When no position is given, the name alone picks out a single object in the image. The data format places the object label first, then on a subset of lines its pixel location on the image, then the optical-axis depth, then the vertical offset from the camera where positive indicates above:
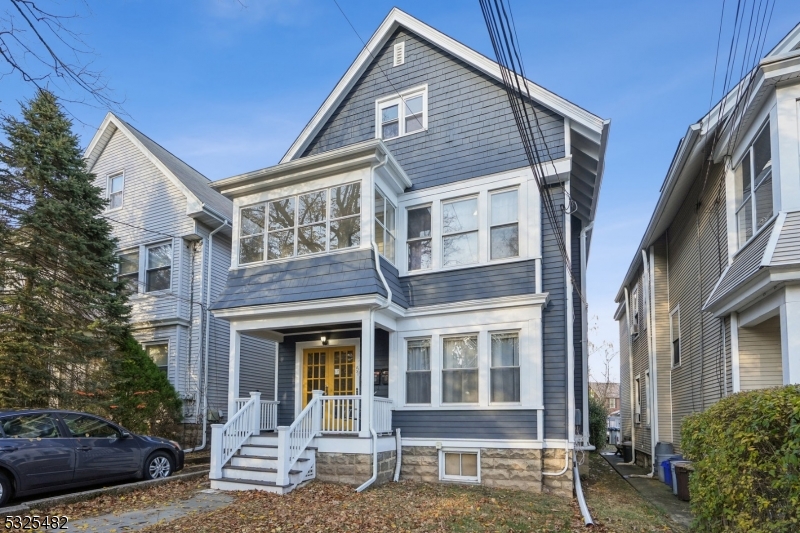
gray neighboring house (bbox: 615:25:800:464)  7.98 +1.58
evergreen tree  12.59 +1.56
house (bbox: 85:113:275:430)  16.16 +2.27
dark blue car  8.47 -1.83
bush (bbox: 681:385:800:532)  4.26 -0.96
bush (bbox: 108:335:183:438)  13.78 -1.39
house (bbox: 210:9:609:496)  10.54 +1.00
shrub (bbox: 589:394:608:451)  21.55 -3.11
